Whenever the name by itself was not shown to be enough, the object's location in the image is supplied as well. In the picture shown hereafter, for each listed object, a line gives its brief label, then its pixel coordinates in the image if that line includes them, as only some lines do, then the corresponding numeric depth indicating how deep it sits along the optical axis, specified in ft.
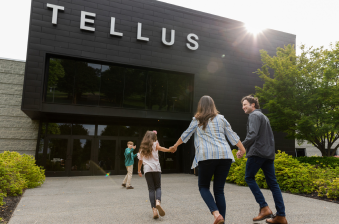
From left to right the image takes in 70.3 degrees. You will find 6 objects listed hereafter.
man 12.48
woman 10.26
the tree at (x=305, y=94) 37.93
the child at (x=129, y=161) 28.94
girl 15.03
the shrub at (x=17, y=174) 19.47
